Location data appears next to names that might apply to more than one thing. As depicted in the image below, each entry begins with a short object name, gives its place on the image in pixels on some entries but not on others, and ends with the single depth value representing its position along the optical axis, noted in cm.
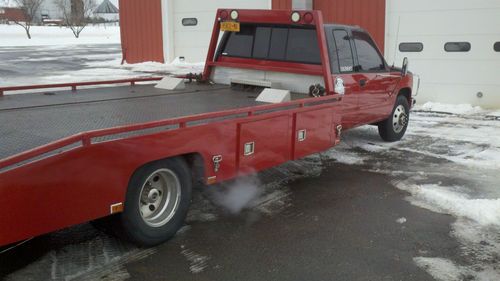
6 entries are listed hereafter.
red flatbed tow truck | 338
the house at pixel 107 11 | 8999
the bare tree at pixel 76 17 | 5538
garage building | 1105
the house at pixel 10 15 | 6881
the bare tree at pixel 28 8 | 5031
